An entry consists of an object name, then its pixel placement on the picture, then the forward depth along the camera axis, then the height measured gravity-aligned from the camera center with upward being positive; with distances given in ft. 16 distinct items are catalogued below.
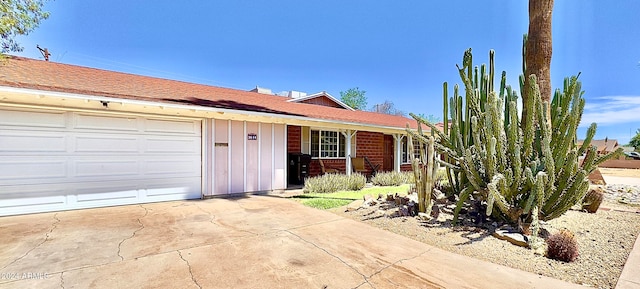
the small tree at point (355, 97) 138.10 +25.06
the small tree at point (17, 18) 17.28 +8.30
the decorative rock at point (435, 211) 19.35 -4.22
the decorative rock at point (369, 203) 23.06 -4.30
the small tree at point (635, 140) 147.23 +4.41
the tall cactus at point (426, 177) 19.43 -1.87
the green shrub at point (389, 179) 37.70 -3.91
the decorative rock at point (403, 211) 20.05 -4.32
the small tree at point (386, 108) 151.26 +21.69
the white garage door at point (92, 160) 19.65 -0.76
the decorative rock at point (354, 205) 22.56 -4.48
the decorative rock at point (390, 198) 23.86 -4.01
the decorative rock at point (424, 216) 19.02 -4.46
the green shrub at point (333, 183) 30.55 -3.72
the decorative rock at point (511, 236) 14.71 -4.59
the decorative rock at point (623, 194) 29.04 -5.14
